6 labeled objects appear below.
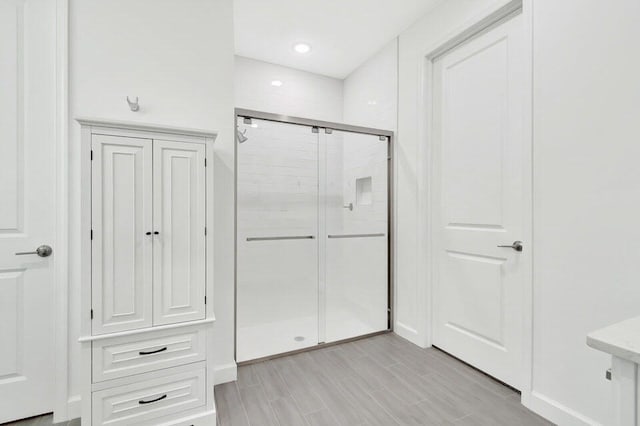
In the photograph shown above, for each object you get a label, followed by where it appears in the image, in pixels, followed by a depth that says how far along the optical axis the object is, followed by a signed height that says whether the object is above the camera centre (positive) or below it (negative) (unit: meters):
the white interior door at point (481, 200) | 1.90 +0.09
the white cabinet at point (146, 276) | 1.42 -0.32
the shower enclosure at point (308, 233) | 2.40 -0.18
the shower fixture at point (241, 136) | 2.23 +0.56
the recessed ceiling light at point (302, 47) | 2.98 +1.65
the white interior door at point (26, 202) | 1.61 +0.04
